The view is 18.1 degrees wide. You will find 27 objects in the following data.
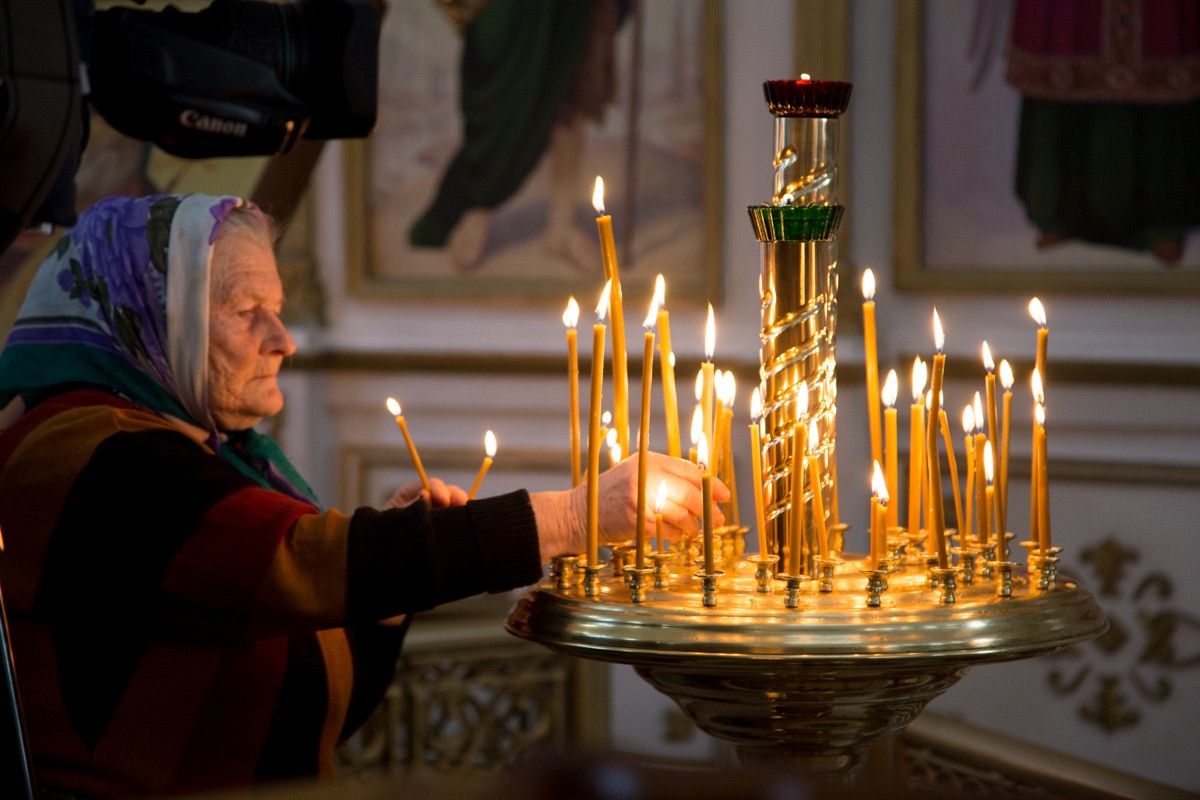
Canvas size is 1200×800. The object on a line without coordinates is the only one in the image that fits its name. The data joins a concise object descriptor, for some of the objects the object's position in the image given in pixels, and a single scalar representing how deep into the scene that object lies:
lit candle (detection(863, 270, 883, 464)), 2.60
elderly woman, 2.80
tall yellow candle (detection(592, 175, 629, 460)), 2.52
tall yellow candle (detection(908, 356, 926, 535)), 2.60
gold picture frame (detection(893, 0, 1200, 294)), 4.47
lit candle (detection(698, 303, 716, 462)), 2.56
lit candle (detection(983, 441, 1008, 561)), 2.56
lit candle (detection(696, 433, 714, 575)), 2.47
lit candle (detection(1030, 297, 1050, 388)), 2.56
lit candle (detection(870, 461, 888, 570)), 2.49
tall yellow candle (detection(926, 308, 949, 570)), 2.53
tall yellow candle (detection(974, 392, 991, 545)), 2.56
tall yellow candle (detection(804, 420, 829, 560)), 2.52
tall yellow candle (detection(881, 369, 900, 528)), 2.60
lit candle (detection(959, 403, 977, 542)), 2.59
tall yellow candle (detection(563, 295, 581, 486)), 2.56
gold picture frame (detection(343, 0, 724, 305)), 4.83
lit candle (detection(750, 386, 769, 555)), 2.51
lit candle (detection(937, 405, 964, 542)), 2.62
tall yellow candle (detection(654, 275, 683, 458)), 2.65
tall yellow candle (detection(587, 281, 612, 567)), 2.53
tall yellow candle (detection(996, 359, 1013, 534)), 2.54
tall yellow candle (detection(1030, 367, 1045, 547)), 2.54
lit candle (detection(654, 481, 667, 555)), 2.57
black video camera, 2.47
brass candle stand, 2.42
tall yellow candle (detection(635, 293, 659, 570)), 2.52
